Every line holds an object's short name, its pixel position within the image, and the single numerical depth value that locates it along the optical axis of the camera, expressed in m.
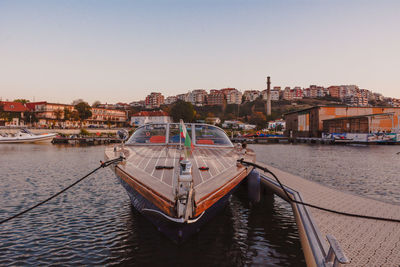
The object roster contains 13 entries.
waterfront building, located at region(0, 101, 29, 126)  114.22
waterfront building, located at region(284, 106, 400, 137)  59.91
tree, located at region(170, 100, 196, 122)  115.94
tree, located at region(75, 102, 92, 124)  94.59
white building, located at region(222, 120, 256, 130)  135.41
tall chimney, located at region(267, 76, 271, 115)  134.00
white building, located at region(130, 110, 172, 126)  147.07
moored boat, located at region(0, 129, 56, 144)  57.69
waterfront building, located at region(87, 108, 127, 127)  147.00
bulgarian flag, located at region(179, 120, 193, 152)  5.45
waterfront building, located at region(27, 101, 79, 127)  125.64
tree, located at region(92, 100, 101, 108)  180.60
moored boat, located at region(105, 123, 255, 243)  4.30
